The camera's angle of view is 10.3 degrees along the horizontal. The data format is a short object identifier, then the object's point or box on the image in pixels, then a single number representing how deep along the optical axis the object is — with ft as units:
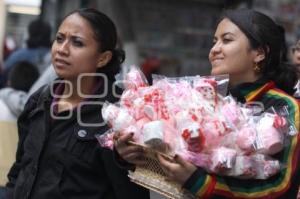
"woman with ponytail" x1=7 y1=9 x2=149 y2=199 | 14.89
